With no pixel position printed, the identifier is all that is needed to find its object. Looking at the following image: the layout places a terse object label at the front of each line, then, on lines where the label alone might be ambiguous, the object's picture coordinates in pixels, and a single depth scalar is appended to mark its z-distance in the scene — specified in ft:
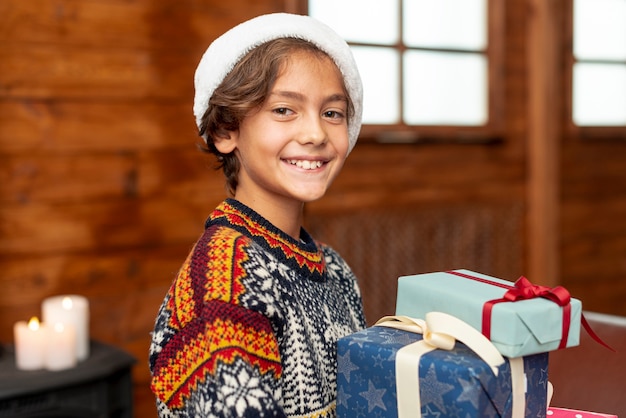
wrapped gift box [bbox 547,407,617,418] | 3.29
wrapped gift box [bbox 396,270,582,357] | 2.67
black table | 5.69
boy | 2.88
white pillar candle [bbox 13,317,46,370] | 5.98
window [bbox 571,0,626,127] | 11.19
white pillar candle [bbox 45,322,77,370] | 6.04
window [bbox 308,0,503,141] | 9.18
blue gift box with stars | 2.62
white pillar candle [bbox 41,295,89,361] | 6.33
